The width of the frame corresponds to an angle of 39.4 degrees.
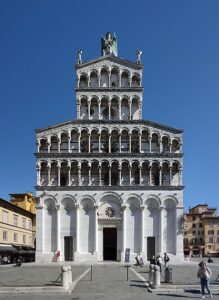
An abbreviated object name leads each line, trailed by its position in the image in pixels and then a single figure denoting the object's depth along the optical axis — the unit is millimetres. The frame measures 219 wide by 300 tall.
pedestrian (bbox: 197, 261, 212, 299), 14993
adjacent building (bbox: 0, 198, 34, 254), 41436
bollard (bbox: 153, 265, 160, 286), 17140
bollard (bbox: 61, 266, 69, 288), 16358
